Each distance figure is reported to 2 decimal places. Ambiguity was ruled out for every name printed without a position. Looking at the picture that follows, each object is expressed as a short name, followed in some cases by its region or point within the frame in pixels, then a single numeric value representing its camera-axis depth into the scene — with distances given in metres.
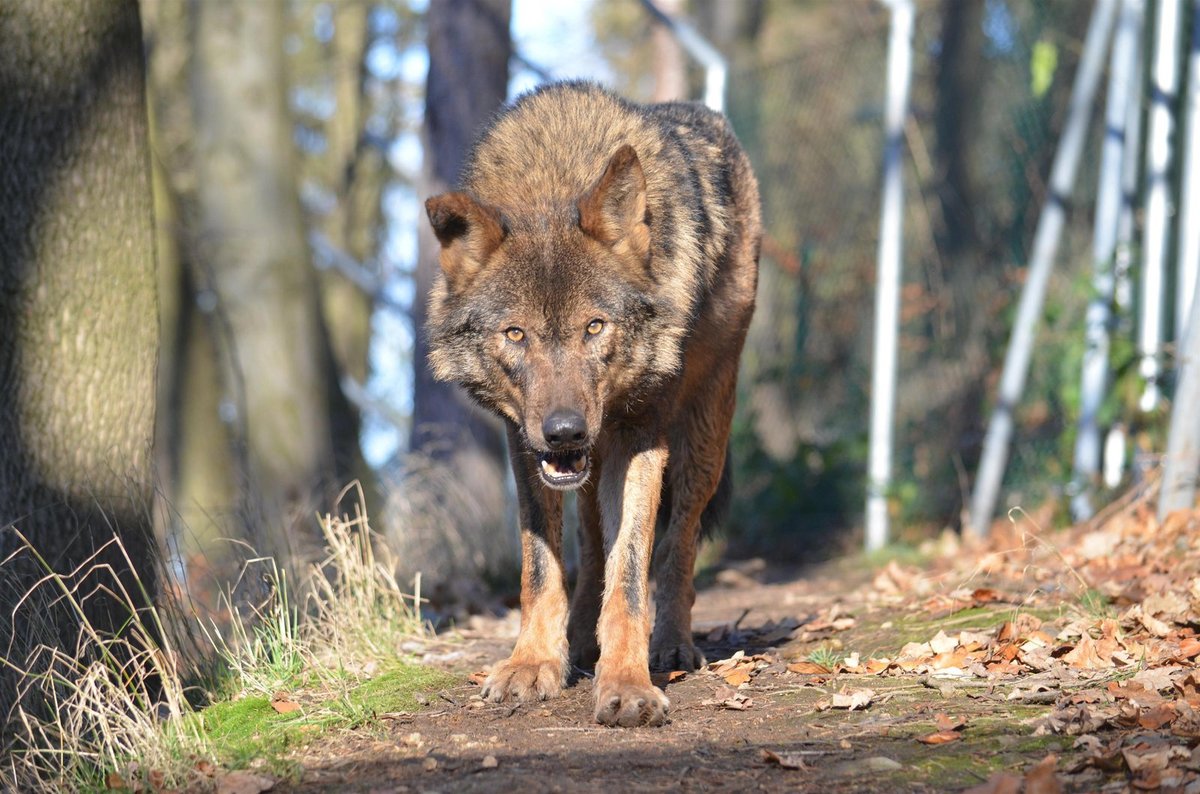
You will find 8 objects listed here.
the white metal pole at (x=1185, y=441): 12.05
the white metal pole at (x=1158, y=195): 15.59
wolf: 8.93
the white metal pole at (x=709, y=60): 19.28
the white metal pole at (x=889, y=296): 18.52
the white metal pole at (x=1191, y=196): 14.66
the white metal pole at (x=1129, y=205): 16.22
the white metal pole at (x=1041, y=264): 16.30
